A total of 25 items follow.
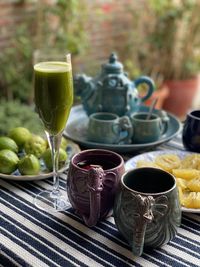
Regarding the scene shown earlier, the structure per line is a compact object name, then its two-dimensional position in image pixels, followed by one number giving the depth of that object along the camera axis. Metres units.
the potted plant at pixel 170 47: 3.04
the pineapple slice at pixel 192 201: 0.89
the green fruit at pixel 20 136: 1.13
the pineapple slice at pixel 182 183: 0.94
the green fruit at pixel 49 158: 1.05
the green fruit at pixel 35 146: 1.09
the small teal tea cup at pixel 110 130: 1.17
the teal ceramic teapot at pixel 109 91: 1.26
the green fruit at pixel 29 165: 1.01
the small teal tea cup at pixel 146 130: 1.19
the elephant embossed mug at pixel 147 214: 0.72
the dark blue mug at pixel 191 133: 1.14
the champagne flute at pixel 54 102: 0.90
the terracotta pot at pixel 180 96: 3.18
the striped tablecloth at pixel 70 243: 0.76
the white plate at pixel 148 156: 1.07
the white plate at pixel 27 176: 1.01
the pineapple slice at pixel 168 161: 1.03
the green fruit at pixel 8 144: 1.08
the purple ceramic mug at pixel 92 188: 0.78
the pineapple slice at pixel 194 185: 0.92
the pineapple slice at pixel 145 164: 1.02
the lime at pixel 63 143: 1.14
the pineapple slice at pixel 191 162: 1.04
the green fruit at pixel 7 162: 1.02
